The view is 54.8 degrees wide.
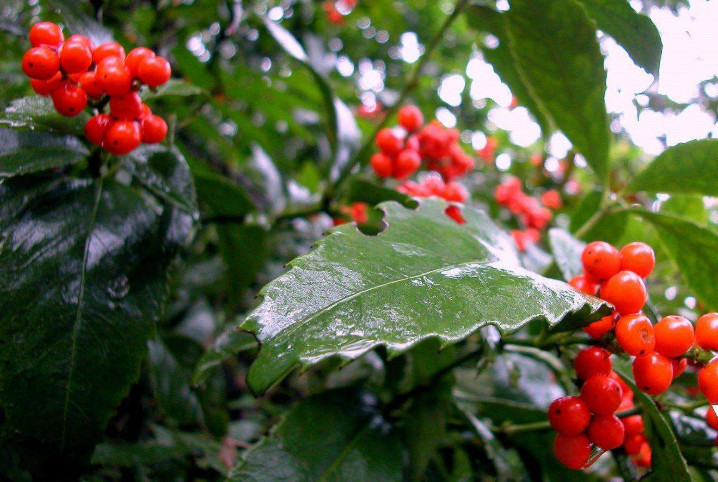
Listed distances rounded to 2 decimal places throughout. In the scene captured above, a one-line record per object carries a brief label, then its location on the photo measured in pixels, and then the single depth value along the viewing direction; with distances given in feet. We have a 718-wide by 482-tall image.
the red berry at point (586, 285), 0.44
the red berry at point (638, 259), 0.42
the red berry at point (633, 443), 0.50
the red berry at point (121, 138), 0.44
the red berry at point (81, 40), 0.44
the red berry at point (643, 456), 0.52
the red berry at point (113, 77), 0.43
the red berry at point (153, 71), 0.44
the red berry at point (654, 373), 0.39
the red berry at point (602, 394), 0.41
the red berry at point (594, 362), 0.41
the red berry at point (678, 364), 0.41
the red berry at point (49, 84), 0.44
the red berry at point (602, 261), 0.42
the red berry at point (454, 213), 0.55
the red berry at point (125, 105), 0.45
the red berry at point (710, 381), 0.38
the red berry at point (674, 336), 0.39
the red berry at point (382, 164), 0.71
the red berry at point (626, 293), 0.40
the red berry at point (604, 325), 0.40
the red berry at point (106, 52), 0.45
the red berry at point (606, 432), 0.42
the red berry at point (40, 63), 0.43
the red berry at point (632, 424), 0.50
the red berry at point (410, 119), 0.75
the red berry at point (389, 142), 0.70
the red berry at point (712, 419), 0.43
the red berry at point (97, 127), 0.44
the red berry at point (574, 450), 0.43
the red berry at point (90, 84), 0.44
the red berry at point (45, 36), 0.45
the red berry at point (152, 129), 0.47
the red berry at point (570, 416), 0.42
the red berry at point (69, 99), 0.44
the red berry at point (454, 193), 0.65
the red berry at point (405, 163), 0.70
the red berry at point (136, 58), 0.44
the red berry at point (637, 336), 0.38
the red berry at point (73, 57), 0.44
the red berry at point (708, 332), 0.39
